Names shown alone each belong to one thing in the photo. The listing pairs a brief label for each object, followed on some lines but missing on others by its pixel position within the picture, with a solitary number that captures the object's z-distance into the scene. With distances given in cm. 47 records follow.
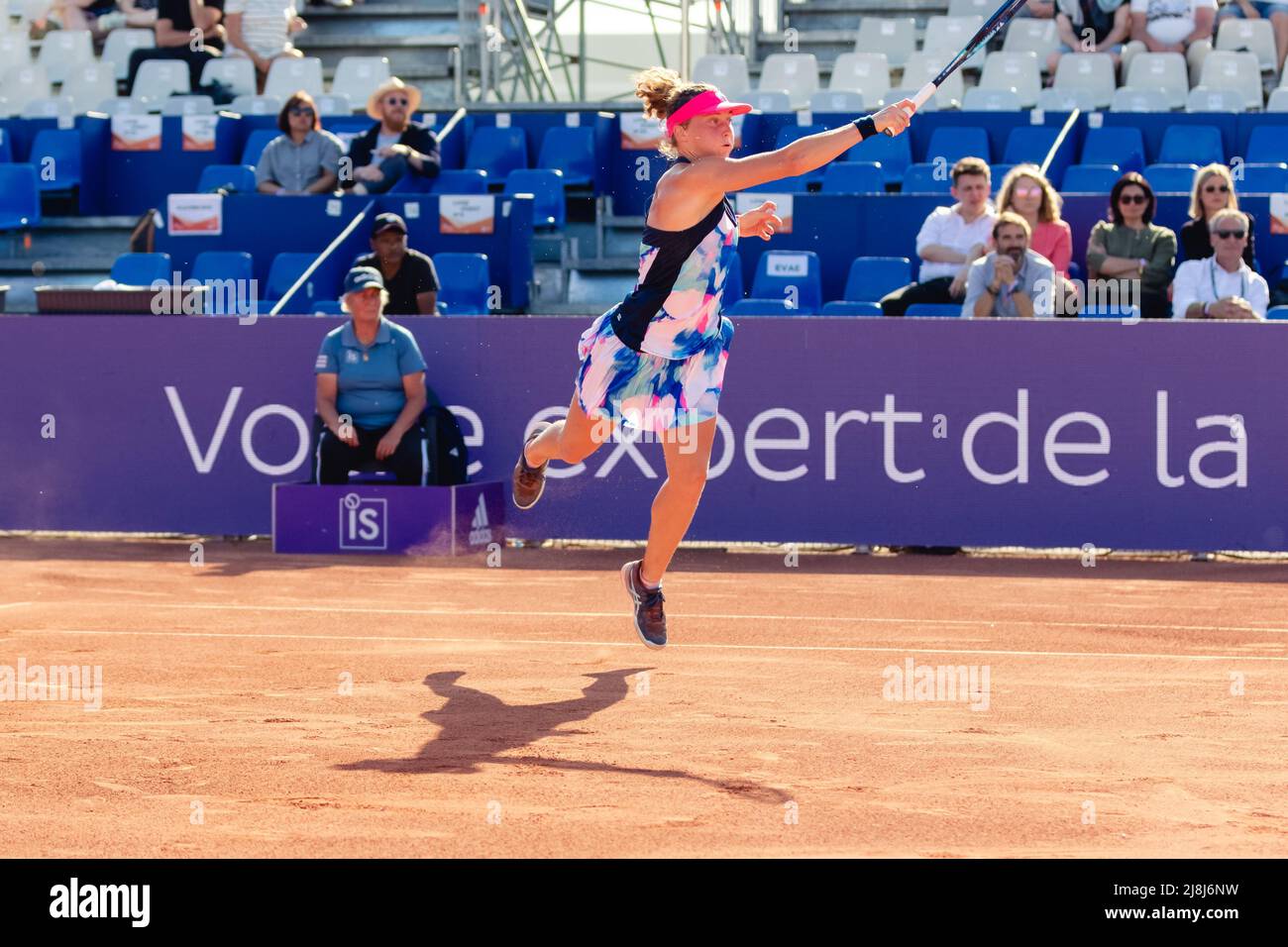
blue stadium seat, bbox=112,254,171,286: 1365
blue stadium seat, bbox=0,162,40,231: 1567
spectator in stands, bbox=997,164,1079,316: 1162
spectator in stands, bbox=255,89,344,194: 1426
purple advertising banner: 1068
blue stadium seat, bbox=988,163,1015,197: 1364
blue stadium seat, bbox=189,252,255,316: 1341
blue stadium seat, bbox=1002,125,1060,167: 1445
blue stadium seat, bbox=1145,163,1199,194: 1355
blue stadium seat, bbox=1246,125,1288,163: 1417
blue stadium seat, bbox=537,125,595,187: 1525
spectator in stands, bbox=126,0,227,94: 1800
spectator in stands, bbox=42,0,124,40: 1952
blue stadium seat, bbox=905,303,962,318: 1168
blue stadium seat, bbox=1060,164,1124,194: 1358
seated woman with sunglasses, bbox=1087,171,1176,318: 1166
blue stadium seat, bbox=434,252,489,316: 1304
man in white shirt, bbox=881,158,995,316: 1180
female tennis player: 631
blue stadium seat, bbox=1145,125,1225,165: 1420
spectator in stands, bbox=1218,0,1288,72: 1622
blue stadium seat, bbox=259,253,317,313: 1331
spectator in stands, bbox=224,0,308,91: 1812
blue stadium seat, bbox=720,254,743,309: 1274
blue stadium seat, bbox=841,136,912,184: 1502
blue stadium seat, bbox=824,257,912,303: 1244
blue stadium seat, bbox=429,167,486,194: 1452
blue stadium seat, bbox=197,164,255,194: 1502
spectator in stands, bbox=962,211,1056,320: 1120
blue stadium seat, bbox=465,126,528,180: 1541
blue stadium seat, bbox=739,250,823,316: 1245
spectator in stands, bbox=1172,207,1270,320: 1123
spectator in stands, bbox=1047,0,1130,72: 1608
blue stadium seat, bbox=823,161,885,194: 1430
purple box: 1072
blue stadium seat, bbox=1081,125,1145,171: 1430
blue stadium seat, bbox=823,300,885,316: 1187
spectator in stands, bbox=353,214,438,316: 1207
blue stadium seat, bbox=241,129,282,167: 1552
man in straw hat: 1395
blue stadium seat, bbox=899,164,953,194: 1416
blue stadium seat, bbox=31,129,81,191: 1595
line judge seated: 1088
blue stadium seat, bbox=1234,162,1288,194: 1357
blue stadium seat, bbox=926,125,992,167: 1465
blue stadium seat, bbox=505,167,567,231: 1453
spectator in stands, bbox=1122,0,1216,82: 1593
